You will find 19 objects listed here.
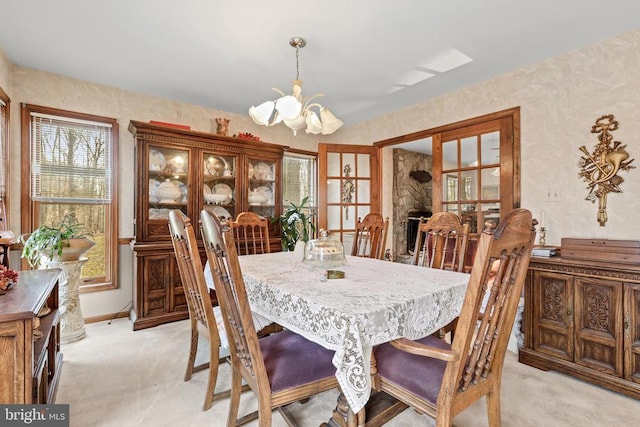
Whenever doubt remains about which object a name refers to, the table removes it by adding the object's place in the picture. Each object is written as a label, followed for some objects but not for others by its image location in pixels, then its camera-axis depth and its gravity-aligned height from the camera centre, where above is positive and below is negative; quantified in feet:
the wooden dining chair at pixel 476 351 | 3.13 -1.58
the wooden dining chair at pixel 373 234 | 8.97 -0.64
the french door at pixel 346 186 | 12.60 +1.13
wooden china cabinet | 9.95 +0.83
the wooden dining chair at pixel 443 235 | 6.91 -0.51
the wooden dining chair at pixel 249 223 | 9.16 -0.29
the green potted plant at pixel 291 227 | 12.62 -0.57
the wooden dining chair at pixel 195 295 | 4.93 -1.48
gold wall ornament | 7.52 +1.18
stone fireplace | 17.39 +1.17
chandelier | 6.68 +2.25
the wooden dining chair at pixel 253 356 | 3.71 -2.06
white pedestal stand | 8.59 -2.48
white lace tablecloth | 3.53 -1.24
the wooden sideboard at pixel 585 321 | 6.17 -2.38
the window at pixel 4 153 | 8.36 +1.67
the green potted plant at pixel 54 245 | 7.85 -0.83
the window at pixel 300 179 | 15.12 +1.72
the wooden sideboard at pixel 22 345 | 3.66 -1.61
